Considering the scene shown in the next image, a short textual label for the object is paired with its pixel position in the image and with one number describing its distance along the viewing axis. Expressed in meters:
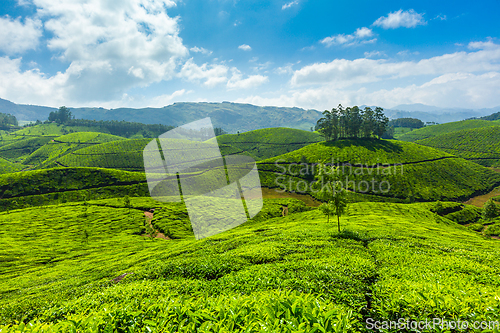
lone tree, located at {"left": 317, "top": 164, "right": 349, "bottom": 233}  25.78
